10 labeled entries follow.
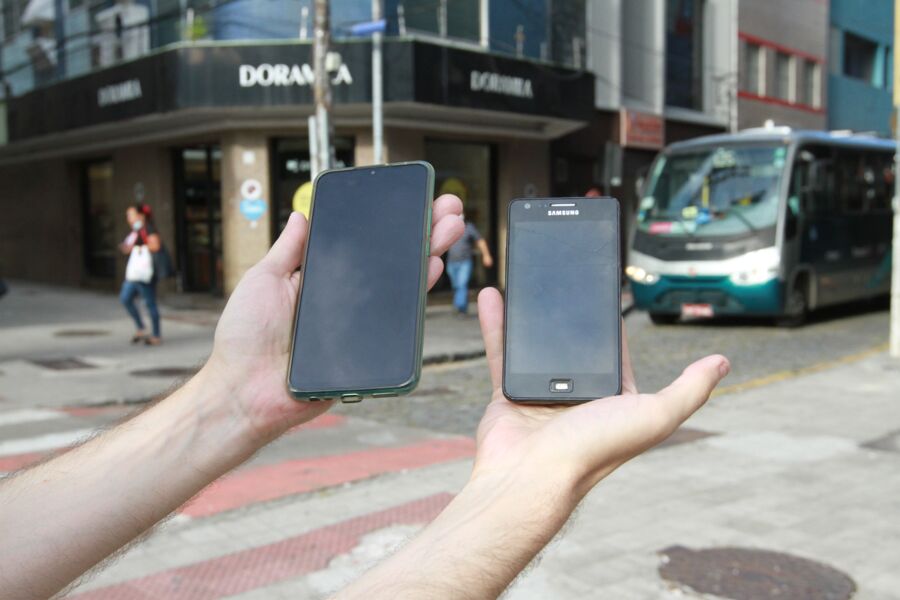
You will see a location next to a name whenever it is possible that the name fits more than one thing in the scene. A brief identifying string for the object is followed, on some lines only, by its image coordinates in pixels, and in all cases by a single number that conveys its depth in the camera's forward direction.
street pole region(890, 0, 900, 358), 10.74
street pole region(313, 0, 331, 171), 12.18
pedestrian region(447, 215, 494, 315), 15.68
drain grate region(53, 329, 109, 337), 13.93
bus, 13.83
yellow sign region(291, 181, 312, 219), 12.49
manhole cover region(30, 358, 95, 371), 10.89
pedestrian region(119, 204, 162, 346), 12.20
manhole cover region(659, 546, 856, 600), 4.06
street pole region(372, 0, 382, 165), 15.05
